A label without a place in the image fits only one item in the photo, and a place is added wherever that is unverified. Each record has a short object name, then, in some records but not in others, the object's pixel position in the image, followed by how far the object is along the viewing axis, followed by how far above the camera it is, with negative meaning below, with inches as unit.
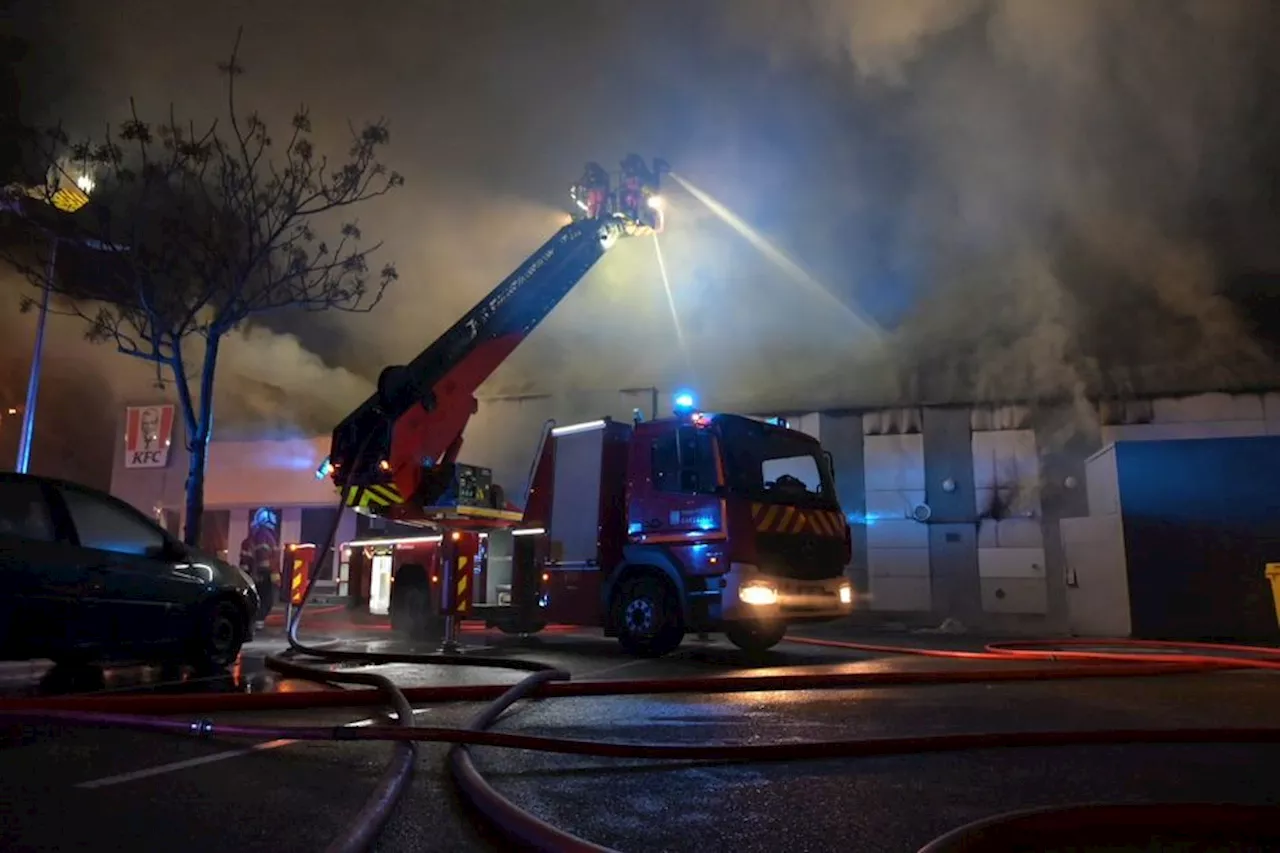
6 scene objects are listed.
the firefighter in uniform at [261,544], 749.9 +22.1
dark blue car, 217.9 -6.2
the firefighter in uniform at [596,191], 500.4 +222.6
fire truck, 306.2 +23.1
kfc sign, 1015.0 +152.3
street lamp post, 583.2 +112.9
